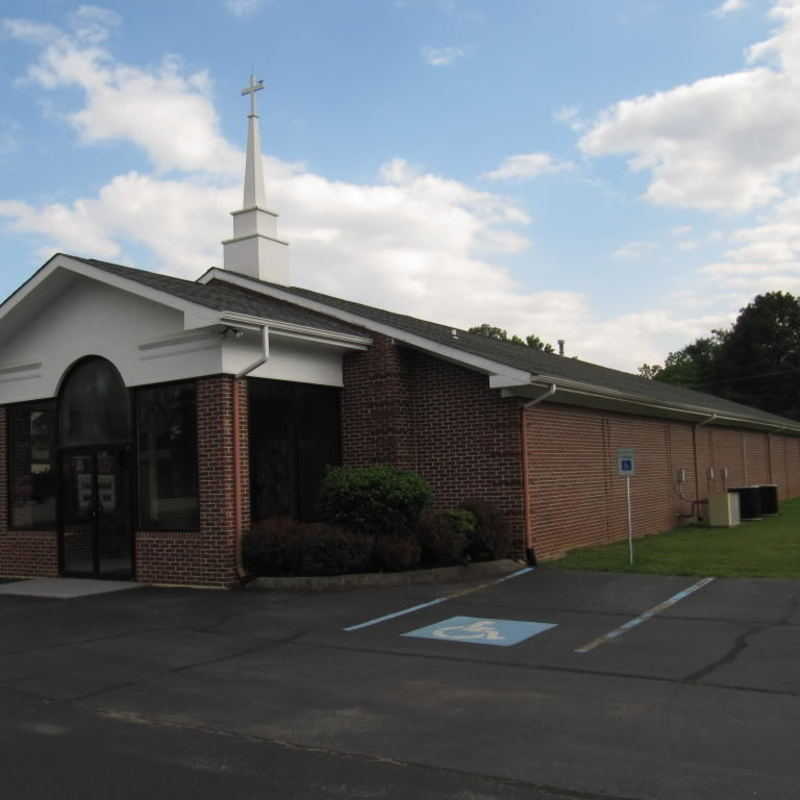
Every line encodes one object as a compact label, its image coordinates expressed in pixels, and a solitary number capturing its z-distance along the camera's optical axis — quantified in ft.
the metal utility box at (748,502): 74.38
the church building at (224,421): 40.93
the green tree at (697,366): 228.63
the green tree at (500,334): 218.59
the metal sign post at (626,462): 44.16
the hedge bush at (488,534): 42.09
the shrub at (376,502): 40.83
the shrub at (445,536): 40.42
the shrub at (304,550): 38.81
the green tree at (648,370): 297.49
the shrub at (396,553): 39.40
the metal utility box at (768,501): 78.28
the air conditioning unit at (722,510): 67.00
